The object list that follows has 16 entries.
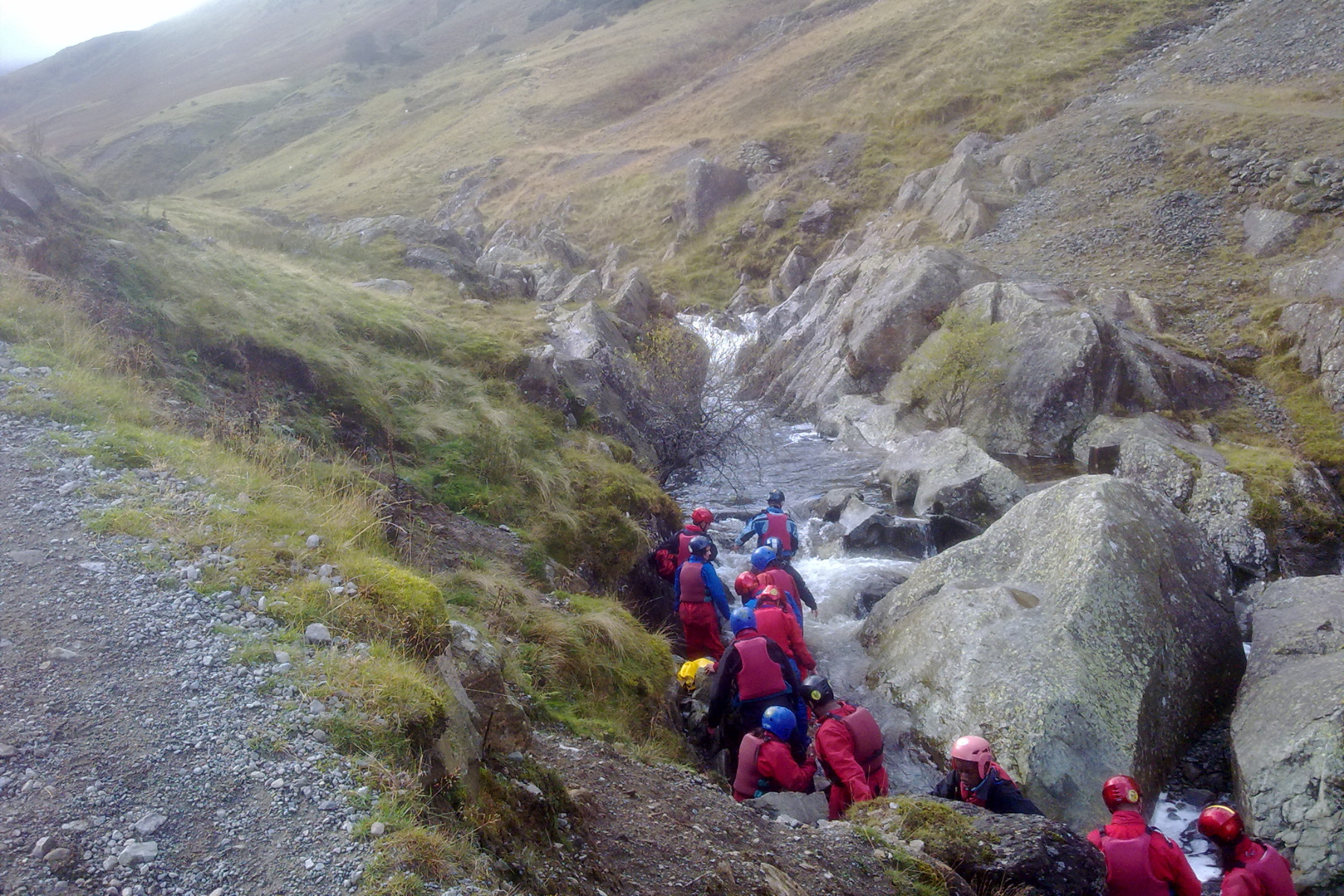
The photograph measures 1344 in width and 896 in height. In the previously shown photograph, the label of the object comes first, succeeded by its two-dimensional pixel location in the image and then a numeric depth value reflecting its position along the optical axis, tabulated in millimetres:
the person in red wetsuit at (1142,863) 5629
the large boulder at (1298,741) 6422
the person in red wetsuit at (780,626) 9055
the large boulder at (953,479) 14953
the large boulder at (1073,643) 7512
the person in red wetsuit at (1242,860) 5422
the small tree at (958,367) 18938
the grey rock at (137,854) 3041
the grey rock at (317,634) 4629
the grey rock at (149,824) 3172
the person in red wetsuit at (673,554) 11188
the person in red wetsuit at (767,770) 6957
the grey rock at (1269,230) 20391
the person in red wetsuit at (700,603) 10164
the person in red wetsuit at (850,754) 6934
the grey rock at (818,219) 35156
